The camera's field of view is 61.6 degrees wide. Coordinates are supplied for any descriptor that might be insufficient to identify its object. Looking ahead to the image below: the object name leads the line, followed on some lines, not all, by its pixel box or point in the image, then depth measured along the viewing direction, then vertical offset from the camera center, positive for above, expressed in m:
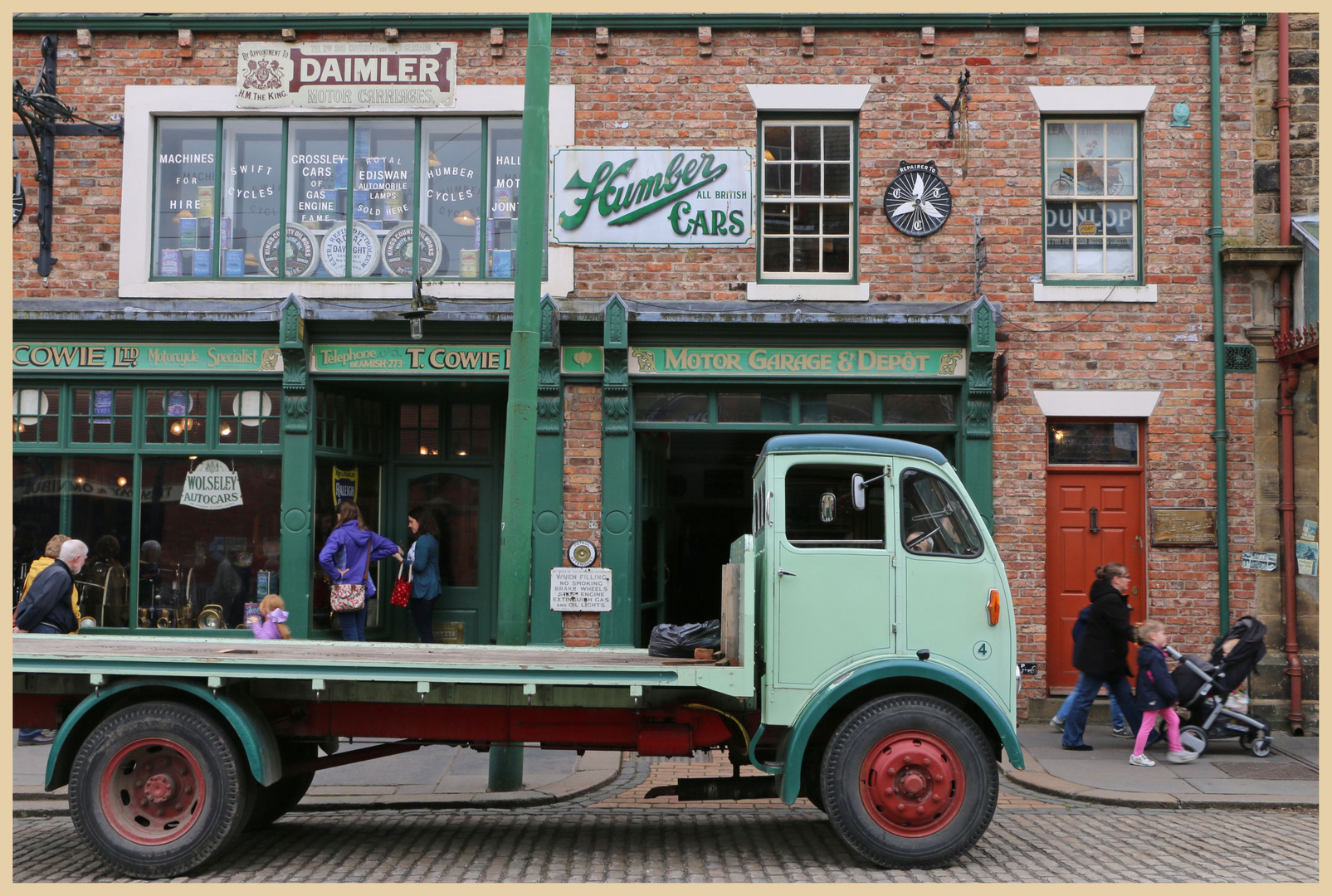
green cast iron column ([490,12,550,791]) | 8.20 +0.76
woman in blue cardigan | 11.93 -0.94
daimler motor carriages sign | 11.71 +4.28
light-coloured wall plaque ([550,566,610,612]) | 11.32 -1.05
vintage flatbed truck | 6.44 -1.23
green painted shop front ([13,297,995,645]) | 11.33 +0.74
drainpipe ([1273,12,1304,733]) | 10.99 +0.79
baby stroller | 9.73 -1.71
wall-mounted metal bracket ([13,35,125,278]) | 11.57 +3.70
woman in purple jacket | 11.22 -0.70
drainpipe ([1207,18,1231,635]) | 11.16 +1.20
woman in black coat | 9.75 -1.37
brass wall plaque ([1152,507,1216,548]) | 11.18 -0.34
